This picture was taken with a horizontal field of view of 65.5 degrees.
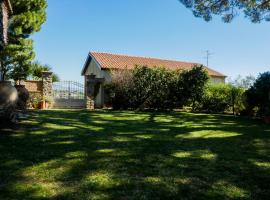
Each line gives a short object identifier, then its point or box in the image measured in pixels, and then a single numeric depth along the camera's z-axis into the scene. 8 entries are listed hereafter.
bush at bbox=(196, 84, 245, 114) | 15.80
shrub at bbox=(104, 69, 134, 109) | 14.49
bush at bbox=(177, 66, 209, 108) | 15.35
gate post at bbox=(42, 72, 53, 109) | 14.80
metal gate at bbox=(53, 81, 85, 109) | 16.14
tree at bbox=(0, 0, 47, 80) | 15.95
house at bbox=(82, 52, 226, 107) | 15.86
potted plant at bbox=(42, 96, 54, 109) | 14.69
